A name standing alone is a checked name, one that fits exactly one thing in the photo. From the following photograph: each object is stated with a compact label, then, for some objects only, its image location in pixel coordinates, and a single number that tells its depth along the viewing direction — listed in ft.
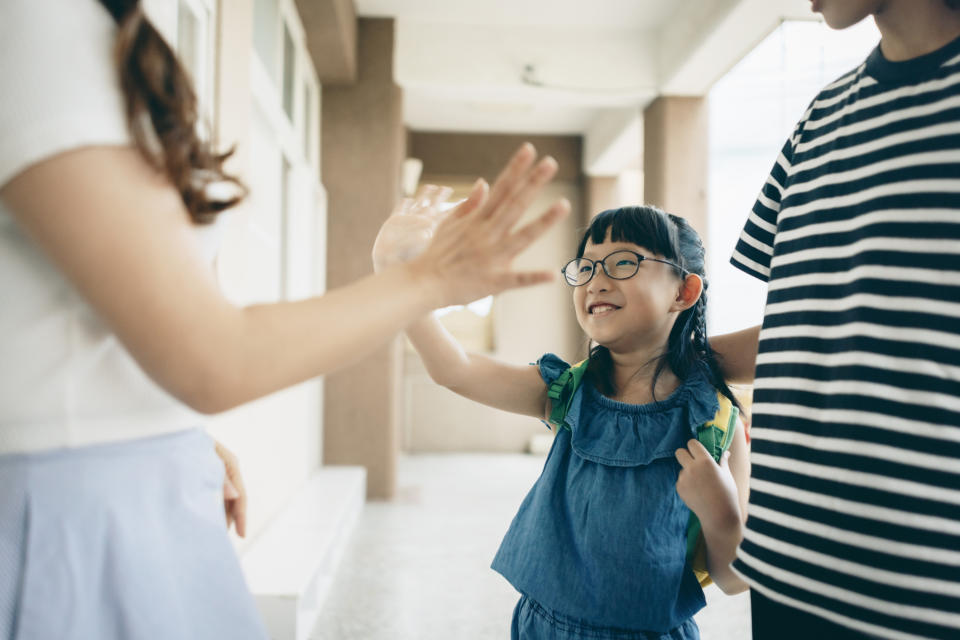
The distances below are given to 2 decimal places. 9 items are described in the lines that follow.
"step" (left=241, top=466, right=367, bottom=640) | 7.00
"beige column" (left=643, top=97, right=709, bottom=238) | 15.14
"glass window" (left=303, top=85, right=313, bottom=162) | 13.58
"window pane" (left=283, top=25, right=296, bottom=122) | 11.42
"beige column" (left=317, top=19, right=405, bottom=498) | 14.92
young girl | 3.20
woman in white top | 1.61
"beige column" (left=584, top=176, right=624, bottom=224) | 22.33
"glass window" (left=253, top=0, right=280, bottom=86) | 9.07
